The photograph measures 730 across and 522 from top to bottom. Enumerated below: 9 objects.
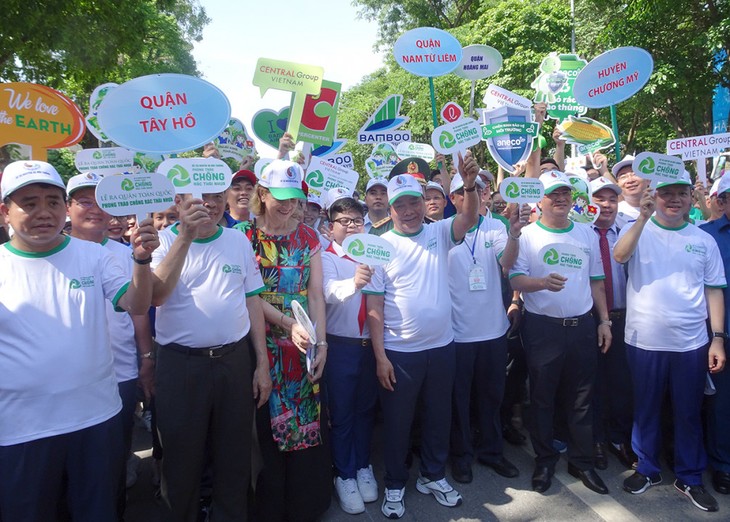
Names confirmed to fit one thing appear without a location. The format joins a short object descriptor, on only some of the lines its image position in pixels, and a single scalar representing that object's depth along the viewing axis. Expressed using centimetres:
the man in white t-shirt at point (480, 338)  374
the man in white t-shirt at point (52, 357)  224
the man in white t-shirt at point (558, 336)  363
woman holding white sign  308
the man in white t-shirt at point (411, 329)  338
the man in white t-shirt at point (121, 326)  319
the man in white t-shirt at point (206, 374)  274
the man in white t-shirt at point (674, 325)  352
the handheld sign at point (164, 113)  249
